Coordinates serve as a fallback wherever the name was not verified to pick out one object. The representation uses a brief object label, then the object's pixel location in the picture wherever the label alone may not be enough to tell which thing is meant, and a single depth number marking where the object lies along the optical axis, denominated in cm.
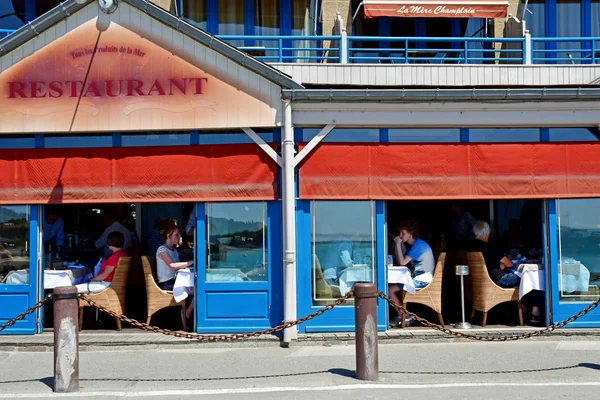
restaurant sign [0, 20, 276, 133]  962
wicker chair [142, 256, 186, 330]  999
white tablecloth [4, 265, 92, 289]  998
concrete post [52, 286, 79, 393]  701
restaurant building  955
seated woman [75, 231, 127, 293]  1027
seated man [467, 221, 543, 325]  1034
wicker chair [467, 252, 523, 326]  1005
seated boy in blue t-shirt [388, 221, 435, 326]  1015
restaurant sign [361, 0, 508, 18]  1233
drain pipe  937
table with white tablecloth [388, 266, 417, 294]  994
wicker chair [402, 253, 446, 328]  995
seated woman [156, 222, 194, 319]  1010
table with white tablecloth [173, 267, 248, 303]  977
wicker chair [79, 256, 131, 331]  1003
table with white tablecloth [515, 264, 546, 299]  1000
